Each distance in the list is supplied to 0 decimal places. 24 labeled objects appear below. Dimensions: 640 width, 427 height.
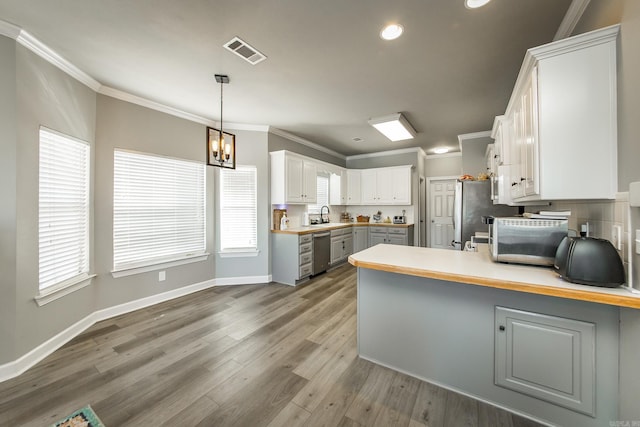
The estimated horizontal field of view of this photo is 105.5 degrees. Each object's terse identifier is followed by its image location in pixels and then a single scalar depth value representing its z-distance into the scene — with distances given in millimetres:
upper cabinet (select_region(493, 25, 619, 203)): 1290
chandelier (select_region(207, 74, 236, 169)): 2639
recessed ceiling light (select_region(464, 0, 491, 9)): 1648
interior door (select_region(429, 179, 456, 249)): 6203
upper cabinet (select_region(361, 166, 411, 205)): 5832
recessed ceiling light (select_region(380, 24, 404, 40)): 1914
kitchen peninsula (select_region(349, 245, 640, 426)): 1323
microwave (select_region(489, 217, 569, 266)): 1588
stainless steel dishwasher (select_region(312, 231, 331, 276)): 4601
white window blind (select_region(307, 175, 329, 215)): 5947
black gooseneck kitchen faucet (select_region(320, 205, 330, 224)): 5929
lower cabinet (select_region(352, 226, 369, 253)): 6031
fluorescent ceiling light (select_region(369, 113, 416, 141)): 3797
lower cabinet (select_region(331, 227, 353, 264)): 5262
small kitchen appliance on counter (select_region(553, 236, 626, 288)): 1228
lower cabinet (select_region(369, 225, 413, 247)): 5598
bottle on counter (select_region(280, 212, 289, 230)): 4559
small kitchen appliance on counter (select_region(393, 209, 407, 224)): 6073
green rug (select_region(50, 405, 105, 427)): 1546
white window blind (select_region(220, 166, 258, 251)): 4141
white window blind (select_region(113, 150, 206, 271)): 3105
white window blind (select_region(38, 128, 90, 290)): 2275
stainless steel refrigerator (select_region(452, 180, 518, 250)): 3459
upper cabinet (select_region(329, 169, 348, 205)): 6195
